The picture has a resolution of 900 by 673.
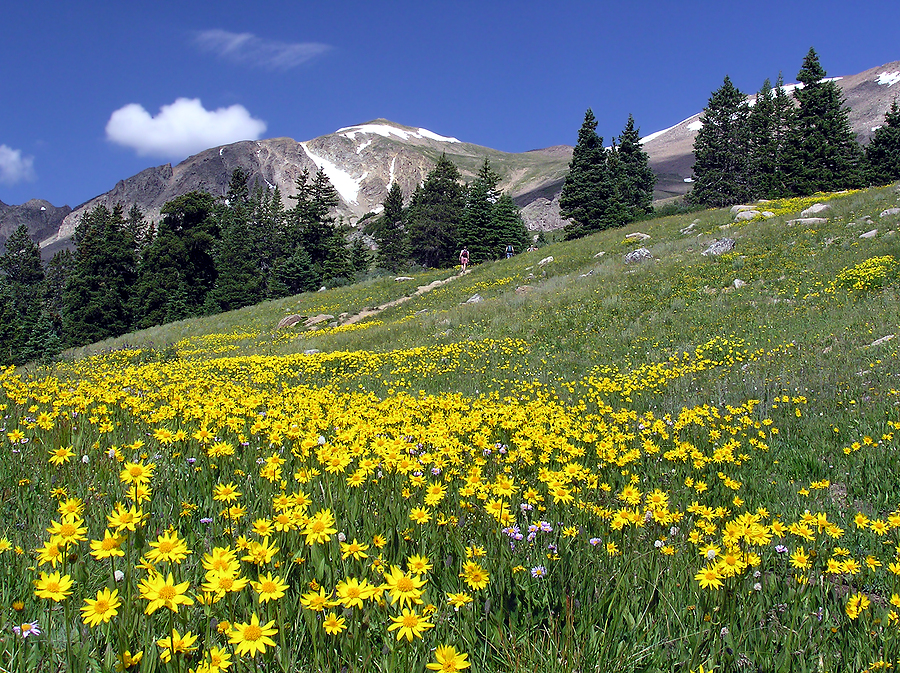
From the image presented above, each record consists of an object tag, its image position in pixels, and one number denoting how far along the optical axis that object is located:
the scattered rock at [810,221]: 20.27
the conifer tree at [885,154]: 51.34
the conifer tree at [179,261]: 57.47
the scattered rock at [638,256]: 23.34
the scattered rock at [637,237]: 29.53
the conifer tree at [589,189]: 49.81
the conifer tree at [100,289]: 56.50
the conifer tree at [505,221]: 51.56
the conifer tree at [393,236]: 71.62
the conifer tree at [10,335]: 41.80
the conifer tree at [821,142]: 47.78
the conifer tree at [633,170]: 61.22
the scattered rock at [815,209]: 22.60
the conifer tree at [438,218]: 60.59
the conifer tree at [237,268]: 60.19
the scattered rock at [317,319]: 27.56
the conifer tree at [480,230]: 51.22
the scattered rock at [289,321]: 28.15
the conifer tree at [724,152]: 58.59
